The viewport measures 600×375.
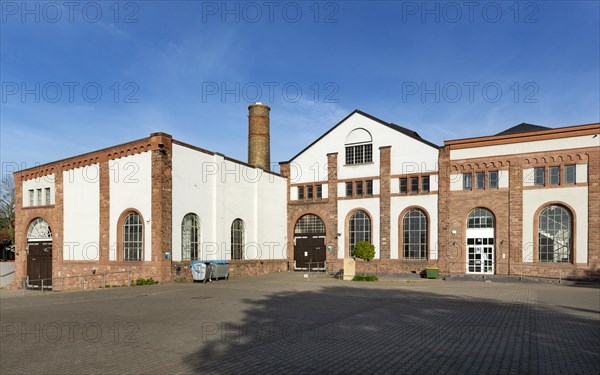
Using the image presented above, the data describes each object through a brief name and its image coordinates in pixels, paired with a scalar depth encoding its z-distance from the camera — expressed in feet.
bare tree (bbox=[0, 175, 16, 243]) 181.16
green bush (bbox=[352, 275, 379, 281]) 90.02
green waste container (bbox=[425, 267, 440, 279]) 94.94
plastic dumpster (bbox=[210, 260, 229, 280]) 86.22
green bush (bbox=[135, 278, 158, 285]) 78.02
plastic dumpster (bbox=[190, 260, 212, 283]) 83.05
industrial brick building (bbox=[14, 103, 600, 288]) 85.25
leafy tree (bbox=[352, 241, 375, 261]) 95.09
